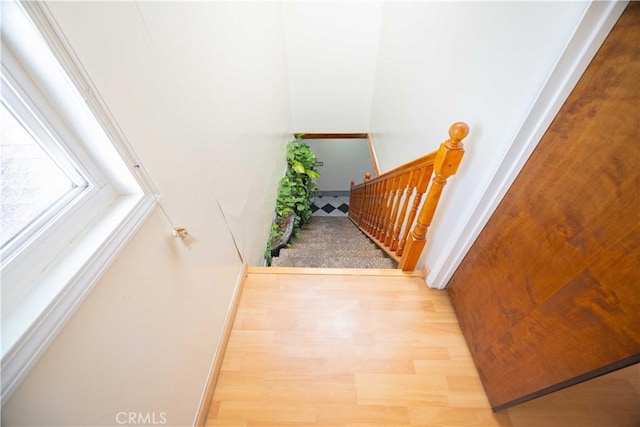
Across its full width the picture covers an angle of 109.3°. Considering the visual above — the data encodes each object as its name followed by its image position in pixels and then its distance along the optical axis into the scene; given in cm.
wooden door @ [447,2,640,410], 53
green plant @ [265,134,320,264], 279
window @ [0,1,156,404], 41
